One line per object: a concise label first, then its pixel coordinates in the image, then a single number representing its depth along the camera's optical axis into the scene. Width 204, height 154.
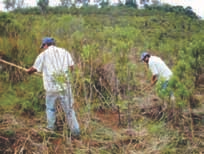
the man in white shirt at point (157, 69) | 4.31
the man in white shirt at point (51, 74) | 3.15
